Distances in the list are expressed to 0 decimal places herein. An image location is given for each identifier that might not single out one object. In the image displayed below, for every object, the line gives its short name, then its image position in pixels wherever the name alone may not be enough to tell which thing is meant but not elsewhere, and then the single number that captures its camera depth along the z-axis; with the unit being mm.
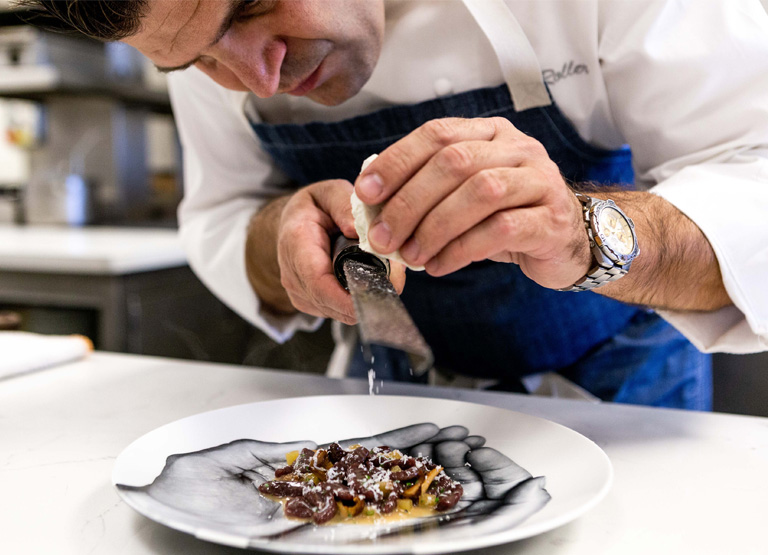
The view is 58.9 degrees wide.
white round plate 518
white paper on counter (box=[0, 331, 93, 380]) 1140
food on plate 623
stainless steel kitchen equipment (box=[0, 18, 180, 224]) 2771
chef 685
